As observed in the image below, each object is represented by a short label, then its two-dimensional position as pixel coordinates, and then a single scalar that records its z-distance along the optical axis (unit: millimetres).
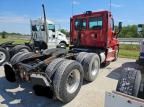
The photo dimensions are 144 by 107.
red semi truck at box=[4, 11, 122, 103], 2207
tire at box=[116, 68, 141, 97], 1568
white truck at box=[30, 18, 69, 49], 7449
